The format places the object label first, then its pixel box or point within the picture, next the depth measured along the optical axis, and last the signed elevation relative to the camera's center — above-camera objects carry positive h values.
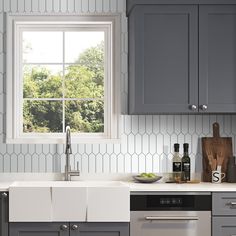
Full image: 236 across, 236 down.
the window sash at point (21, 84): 4.62 +0.37
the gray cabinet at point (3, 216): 3.99 -0.66
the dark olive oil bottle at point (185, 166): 4.49 -0.36
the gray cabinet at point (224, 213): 4.00 -0.64
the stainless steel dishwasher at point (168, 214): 4.01 -0.65
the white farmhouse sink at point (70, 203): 3.98 -0.57
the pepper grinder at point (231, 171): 4.51 -0.40
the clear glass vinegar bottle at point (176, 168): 4.50 -0.38
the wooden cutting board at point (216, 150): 4.60 -0.25
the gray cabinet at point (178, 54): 4.33 +0.48
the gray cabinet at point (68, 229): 4.00 -0.75
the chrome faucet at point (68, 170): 4.50 -0.39
